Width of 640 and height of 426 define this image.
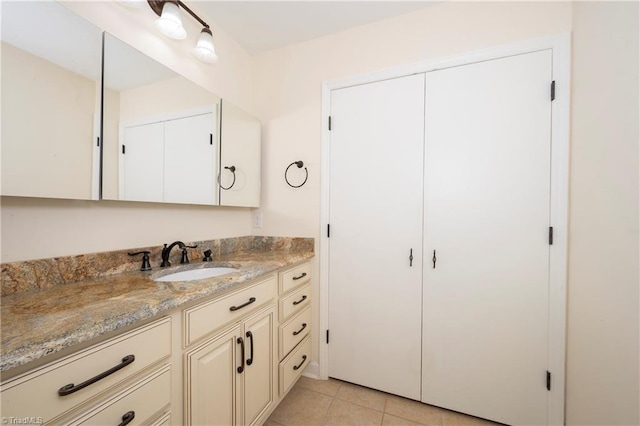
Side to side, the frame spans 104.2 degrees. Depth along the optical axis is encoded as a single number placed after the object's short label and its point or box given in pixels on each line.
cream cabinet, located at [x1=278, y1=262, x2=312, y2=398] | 1.48
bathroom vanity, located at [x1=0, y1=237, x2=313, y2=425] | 0.57
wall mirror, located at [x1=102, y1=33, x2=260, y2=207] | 1.14
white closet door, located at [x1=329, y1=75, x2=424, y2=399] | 1.64
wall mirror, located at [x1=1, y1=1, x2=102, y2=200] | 0.84
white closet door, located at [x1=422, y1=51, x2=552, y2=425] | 1.38
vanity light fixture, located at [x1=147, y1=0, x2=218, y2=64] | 1.30
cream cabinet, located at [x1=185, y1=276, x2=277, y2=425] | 0.95
